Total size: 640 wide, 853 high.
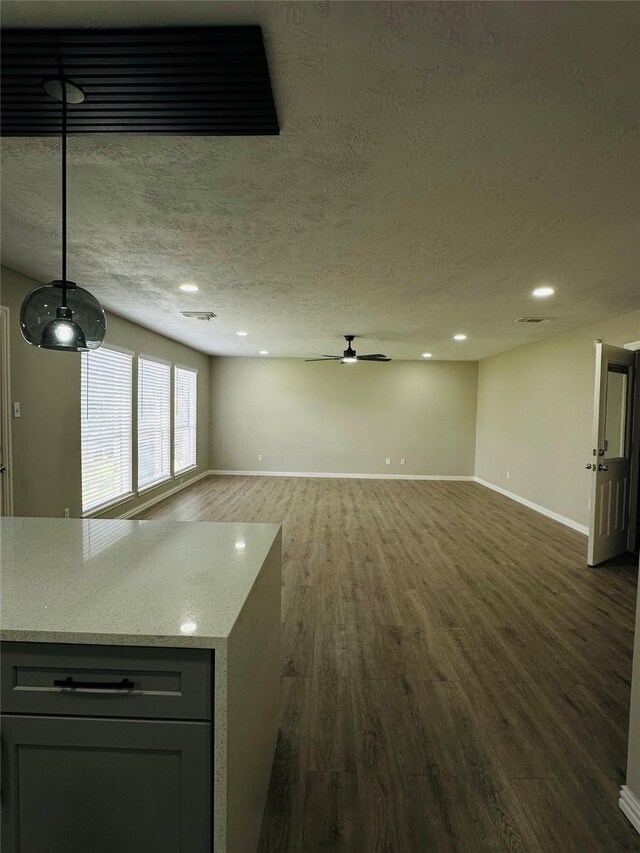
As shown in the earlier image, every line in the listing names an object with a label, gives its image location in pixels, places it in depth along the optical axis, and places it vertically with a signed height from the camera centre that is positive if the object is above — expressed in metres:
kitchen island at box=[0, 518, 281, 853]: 0.99 -0.78
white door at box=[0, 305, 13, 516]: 3.28 -0.12
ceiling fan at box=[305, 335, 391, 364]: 5.86 +0.81
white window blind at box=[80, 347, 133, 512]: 4.50 -0.20
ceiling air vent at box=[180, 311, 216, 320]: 4.82 +1.14
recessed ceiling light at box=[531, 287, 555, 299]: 3.60 +1.12
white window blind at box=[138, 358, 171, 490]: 5.79 -0.20
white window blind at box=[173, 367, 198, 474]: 7.15 -0.16
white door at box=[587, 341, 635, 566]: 3.88 -0.37
